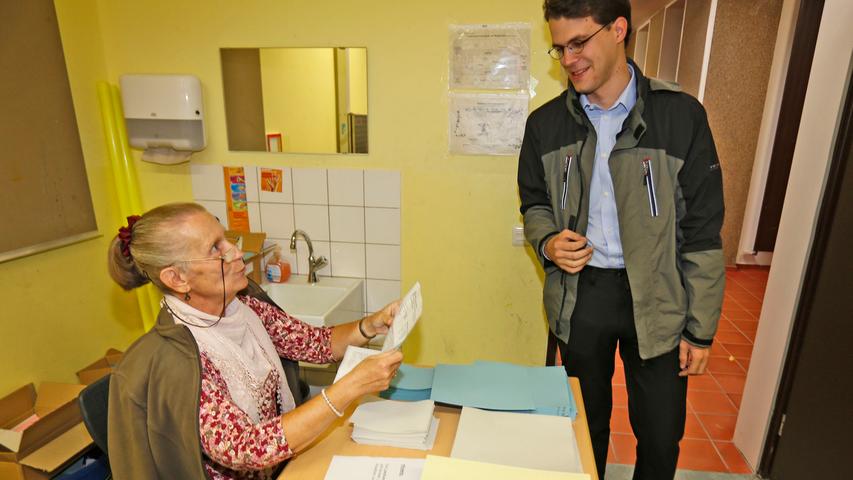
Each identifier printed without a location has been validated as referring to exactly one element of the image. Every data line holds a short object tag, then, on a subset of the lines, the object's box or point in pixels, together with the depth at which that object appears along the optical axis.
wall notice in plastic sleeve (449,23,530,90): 2.13
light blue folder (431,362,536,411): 1.22
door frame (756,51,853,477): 1.69
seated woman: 1.05
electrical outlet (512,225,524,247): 2.32
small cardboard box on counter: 2.45
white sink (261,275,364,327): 2.36
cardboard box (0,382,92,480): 1.72
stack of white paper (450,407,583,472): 1.01
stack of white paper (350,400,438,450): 1.11
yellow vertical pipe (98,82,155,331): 2.33
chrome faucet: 2.42
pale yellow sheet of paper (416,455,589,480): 0.92
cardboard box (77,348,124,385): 2.25
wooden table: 1.05
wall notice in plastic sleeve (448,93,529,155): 2.21
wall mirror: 2.27
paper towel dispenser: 2.24
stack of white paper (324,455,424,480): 1.01
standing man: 1.43
